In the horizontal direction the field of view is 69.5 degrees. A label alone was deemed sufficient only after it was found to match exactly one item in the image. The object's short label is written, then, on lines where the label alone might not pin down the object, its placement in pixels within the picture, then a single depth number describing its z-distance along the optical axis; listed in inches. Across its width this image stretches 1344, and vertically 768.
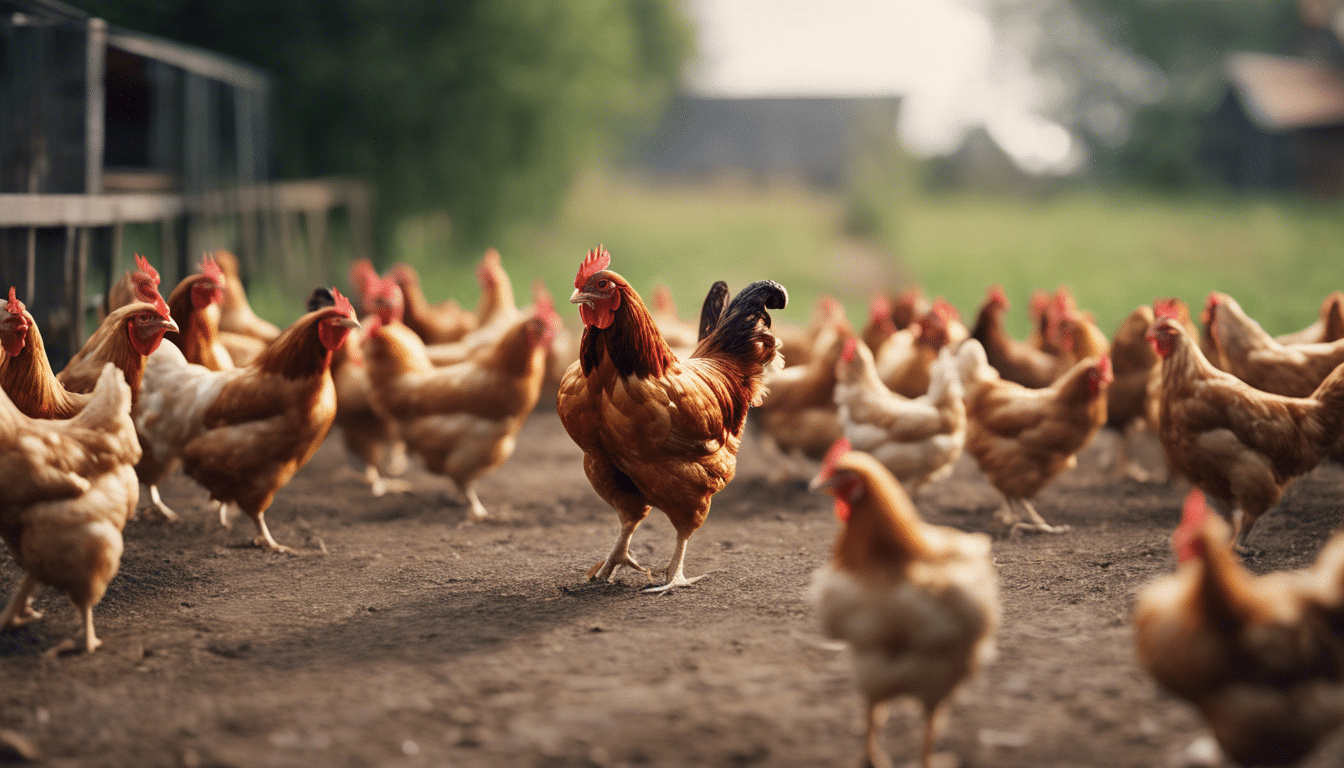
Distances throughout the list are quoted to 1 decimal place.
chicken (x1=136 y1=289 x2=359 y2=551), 208.8
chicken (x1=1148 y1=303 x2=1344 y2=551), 196.9
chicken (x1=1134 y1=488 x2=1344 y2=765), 106.4
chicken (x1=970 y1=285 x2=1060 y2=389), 289.9
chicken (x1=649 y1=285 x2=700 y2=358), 320.2
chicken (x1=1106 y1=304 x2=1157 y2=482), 273.9
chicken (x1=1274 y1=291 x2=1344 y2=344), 271.3
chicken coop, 279.3
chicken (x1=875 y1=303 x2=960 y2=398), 286.4
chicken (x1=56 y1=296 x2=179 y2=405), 190.1
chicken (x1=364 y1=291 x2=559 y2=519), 252.4
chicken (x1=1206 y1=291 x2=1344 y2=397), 237.6
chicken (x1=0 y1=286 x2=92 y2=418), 175.9
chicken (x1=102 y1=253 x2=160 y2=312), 231.1
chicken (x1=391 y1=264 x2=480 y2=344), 341.4
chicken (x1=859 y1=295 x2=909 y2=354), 316.5
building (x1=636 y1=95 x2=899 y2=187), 1642.5
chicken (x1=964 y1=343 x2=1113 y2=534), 234.8
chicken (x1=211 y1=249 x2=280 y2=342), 295.7
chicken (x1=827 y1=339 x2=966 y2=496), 241.9
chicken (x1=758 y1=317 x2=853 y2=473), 277.9
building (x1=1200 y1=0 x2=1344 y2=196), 1070.4
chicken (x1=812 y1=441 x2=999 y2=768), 113.0
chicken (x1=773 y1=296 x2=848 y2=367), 333.7
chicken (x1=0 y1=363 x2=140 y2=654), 144.8
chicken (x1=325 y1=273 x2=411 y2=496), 271.0
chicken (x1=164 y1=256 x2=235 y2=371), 228.4
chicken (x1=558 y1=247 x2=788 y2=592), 179.3
